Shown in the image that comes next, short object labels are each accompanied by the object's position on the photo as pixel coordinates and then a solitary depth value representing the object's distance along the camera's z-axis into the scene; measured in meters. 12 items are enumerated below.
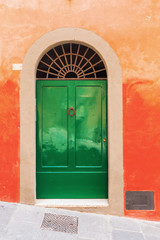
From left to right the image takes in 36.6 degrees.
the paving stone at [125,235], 3.88
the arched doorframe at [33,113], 4.64
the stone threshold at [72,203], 4.62
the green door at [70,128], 4.91
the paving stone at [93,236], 3.82
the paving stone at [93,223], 4.06
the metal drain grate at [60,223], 3.99
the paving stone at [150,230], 4.05
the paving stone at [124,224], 4.21
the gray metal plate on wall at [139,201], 4.61
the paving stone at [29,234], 3.66
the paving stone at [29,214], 4.17
